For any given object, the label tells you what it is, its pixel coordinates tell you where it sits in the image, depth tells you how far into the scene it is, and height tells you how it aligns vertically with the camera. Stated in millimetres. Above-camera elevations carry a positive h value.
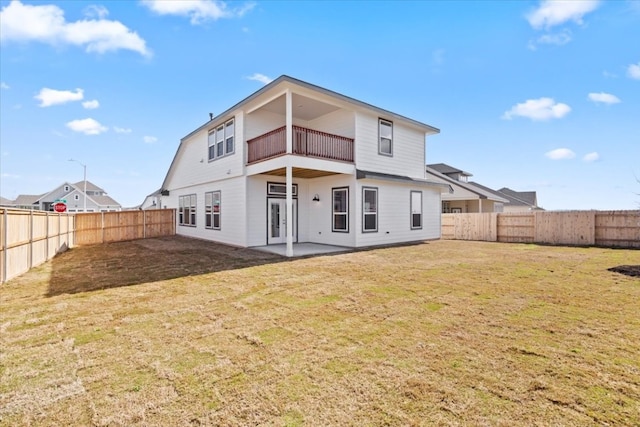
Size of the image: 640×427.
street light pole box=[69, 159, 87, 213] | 29597 +4890
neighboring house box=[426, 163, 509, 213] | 24906 +1529
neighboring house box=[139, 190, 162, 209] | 41838 +1612
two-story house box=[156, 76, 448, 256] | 12047 +1808
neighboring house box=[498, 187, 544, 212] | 32594 +1645
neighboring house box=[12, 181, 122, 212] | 47219 +2290
